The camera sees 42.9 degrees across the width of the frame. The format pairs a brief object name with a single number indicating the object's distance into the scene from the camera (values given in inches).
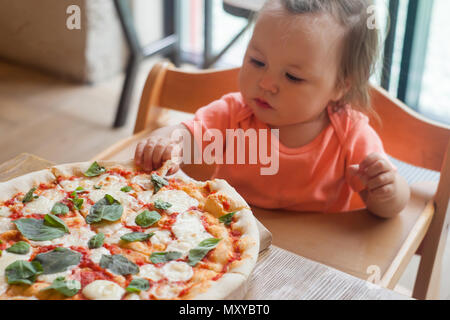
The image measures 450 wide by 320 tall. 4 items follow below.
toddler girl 30.1
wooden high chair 29.4
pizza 20.2
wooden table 21.4
